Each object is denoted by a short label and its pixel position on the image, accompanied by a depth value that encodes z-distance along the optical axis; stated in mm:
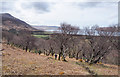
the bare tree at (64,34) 19092
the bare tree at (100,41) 16922
